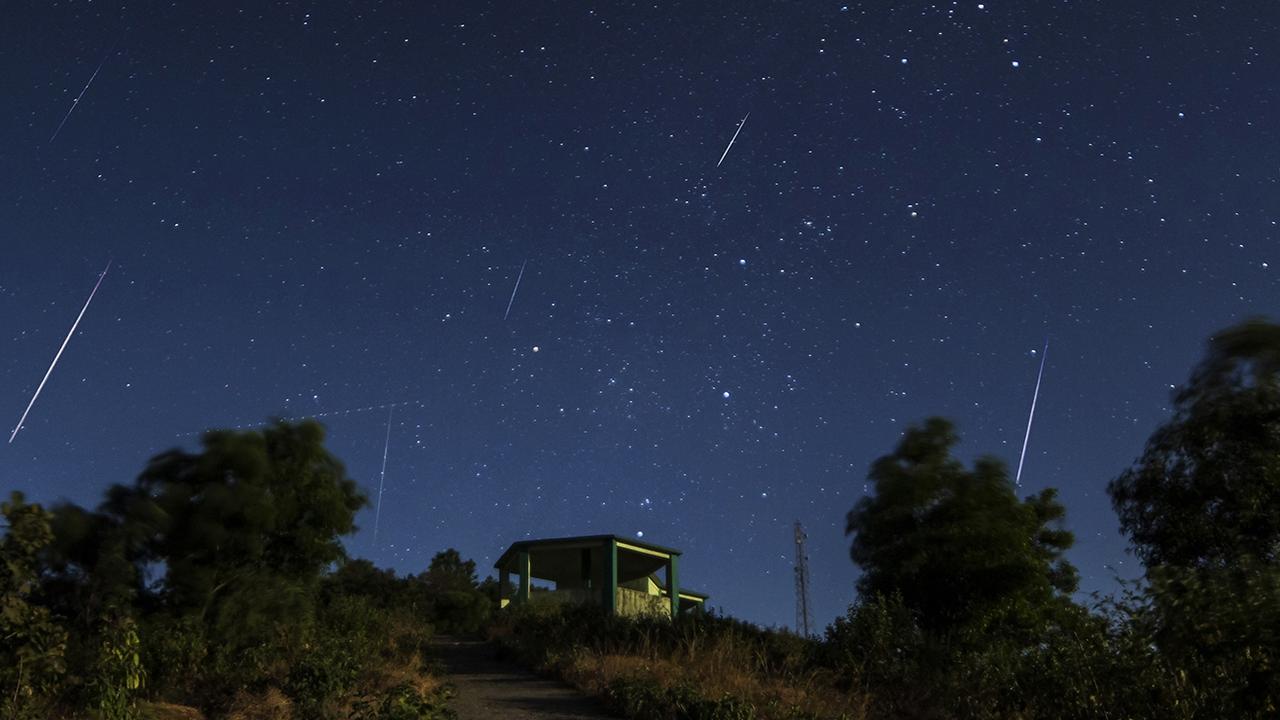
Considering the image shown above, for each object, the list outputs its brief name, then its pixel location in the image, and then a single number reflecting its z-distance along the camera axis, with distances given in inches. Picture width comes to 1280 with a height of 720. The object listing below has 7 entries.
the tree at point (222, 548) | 413.1
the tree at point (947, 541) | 742.5
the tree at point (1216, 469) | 661.3
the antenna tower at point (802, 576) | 1830.7
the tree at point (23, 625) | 276.8
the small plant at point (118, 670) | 327.0
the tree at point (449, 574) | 1551.4
